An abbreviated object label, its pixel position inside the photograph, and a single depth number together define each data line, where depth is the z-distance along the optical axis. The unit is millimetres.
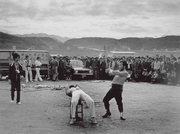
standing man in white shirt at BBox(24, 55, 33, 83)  19794
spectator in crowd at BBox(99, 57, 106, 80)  23344
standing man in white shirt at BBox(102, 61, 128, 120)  8373
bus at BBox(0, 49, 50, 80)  22453
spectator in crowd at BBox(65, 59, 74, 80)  22828
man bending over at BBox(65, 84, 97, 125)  7654
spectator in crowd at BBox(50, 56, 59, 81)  21703
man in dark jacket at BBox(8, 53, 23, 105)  10680
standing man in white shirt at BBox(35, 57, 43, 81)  20500
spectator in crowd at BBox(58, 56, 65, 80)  22812
